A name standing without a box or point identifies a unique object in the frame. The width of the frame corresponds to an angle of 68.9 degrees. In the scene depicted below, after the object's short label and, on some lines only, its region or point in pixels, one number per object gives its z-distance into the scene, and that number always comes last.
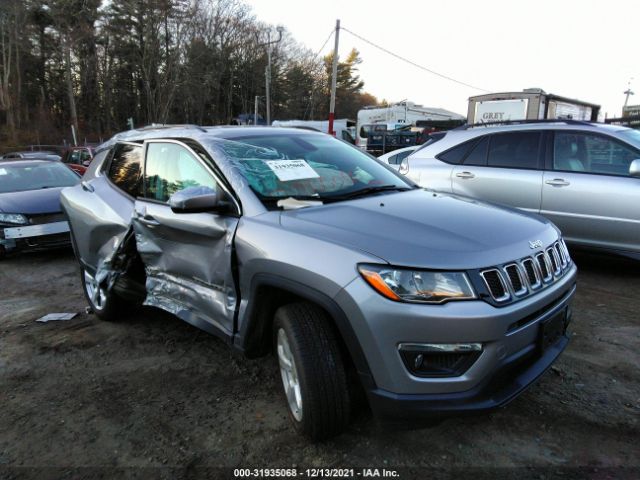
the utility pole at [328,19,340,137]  20.56
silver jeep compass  1.98
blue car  6.44
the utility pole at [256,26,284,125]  28.37
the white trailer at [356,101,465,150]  29.42
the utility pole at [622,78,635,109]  44.65
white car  8.99
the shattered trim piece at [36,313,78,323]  4.38
